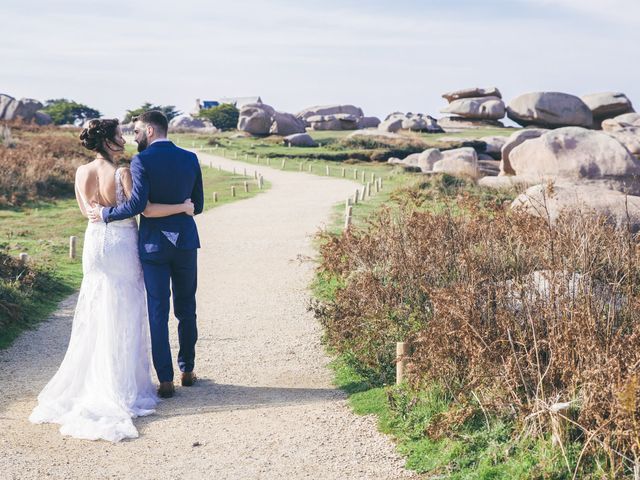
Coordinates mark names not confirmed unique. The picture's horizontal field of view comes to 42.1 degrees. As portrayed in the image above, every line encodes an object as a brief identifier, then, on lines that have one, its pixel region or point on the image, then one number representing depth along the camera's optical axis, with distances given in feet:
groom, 22.62
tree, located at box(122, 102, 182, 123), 300.20
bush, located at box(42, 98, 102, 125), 305.94
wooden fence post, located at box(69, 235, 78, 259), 49.47
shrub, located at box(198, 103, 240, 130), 267.39
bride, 22.38
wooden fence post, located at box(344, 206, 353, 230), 57.35
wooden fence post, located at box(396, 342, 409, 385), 22.93
